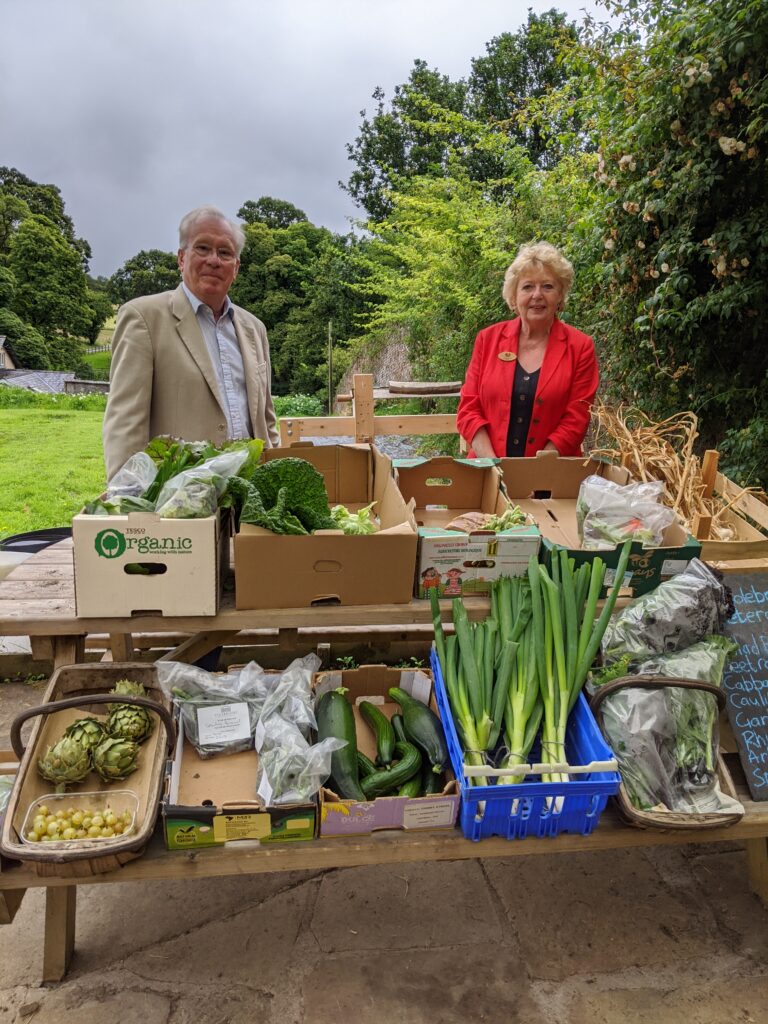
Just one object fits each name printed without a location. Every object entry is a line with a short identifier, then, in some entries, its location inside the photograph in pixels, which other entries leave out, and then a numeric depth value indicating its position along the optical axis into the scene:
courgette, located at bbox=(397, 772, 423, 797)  1.82
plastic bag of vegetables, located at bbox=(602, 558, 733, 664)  1.94
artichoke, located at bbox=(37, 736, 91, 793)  1.79
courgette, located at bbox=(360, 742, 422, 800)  1.84
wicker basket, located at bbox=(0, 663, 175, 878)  1.57
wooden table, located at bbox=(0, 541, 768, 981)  1.66
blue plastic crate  1.63
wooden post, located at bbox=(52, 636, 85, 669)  2.16
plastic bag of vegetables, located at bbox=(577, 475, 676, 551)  2.10
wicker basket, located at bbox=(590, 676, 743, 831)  1.70
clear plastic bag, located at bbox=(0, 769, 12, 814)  1.82
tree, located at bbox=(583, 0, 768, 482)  3.72
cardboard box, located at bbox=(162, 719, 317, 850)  1.64
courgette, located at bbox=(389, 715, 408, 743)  2.06
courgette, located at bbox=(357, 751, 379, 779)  1.91
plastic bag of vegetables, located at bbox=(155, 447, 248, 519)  1.79
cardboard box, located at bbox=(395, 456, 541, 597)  1.99
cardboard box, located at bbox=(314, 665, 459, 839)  1.69
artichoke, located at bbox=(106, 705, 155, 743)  1.92
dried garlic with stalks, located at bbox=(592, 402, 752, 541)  2.38
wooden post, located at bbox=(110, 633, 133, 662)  2.38
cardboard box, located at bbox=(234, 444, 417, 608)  1.85
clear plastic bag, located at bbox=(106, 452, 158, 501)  1.94
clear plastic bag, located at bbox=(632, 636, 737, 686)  1.90
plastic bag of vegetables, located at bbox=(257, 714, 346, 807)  1.74
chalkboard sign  1.98
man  2.77
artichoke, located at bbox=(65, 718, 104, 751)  1.85
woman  3.32
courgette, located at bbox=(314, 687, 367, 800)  1.82
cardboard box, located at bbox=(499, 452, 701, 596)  2.07
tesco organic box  1.75
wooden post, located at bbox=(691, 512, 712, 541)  2.28
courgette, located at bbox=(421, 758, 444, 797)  1.84
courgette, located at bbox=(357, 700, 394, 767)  1.97
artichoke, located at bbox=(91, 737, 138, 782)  1.83
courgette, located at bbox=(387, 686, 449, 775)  1.91
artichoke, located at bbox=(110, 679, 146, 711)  2.02
